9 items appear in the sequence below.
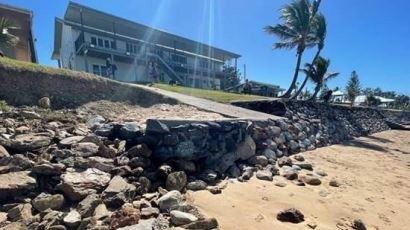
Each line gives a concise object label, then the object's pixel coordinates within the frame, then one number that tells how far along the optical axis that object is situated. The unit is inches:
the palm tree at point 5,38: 466.9
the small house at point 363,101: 1609.3
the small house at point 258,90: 1151.5
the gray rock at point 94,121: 235.1
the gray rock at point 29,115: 226.4
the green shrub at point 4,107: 233.3
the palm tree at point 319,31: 946.1
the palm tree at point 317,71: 960.3
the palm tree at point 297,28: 895.1
